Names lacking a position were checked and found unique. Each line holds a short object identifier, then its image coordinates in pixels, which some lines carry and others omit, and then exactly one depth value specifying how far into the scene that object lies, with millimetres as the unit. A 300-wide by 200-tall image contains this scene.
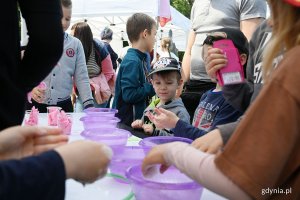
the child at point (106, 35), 6448
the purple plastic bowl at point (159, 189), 705
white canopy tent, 5074
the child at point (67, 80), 2207
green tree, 17812
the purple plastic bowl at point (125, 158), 936
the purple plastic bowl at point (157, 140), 1035
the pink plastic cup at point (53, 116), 1630
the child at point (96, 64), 3299
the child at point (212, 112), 1445
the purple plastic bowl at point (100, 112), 1581
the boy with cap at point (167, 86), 1955
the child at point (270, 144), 579
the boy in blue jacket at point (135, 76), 2463
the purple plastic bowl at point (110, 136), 1071
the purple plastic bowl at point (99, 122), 1309
